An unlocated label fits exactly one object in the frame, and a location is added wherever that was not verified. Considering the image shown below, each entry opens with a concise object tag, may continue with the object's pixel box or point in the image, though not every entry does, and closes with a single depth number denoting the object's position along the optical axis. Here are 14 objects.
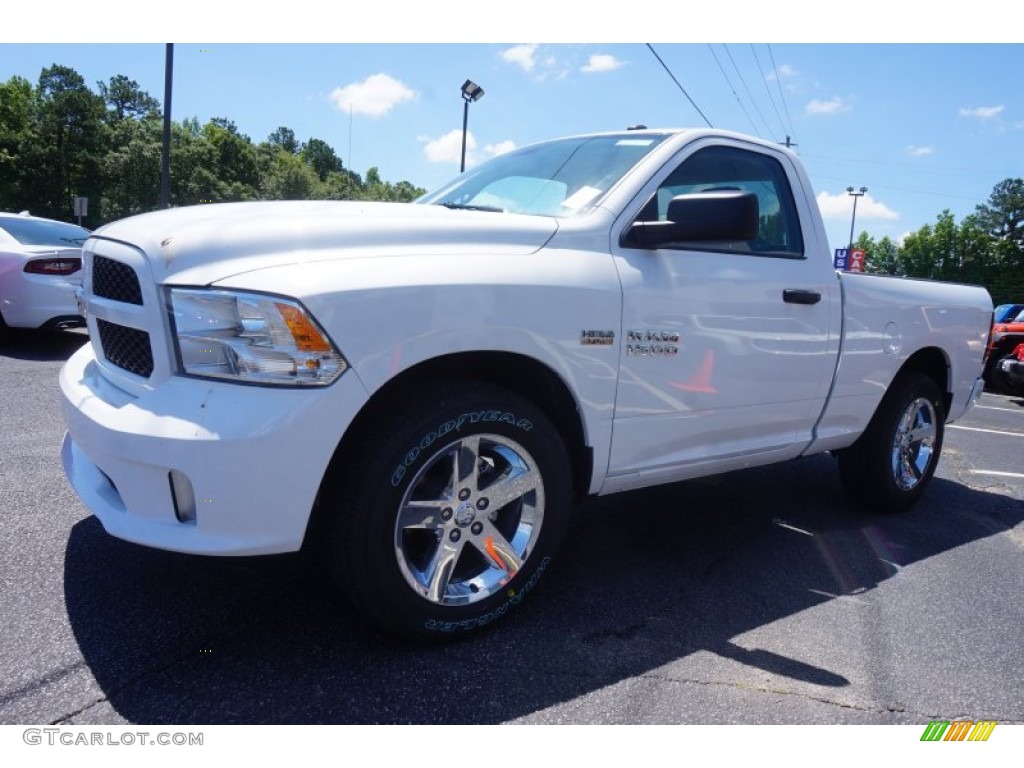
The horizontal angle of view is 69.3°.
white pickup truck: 2.11
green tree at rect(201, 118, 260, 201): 60.69
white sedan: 7.47
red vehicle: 11.70
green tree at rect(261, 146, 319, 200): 61.19
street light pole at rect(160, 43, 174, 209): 15.48
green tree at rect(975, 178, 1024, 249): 85.81
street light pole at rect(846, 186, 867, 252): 56.25
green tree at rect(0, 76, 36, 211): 52.75
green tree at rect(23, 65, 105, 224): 54.56
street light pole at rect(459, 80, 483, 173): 16.89
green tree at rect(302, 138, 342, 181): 97.94
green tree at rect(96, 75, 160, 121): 84.44
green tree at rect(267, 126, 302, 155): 100.62
